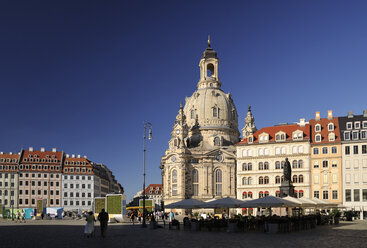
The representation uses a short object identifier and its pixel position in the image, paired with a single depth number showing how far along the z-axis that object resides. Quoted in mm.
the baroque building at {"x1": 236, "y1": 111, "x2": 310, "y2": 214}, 90125
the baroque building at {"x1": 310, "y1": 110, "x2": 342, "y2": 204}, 85625
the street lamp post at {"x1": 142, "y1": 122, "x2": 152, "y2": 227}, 53881
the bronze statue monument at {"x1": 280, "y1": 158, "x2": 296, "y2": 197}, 50625
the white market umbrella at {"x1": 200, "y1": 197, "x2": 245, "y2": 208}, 43406
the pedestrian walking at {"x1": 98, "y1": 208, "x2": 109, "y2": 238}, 33941
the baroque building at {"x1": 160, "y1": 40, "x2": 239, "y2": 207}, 122875
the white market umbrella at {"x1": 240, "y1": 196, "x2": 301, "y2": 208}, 40688
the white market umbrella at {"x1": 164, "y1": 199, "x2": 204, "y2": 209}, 47750
